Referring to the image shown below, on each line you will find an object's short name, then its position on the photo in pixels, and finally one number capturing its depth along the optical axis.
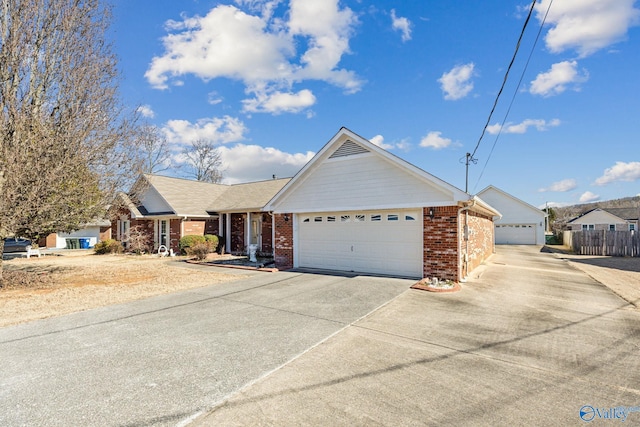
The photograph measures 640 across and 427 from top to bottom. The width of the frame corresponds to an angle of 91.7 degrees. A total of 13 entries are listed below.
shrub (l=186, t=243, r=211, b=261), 16.17
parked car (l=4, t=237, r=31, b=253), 22.92
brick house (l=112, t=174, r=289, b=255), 18.83
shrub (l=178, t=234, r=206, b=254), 18.03
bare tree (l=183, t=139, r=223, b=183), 38.41
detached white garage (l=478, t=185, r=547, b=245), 29.70
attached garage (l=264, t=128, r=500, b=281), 9.56
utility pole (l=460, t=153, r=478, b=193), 23.06
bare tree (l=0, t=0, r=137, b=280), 8.92
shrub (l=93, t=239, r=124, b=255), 21.19
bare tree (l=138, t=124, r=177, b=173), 29.87
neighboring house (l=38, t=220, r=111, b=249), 27.09
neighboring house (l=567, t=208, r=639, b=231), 36.72
